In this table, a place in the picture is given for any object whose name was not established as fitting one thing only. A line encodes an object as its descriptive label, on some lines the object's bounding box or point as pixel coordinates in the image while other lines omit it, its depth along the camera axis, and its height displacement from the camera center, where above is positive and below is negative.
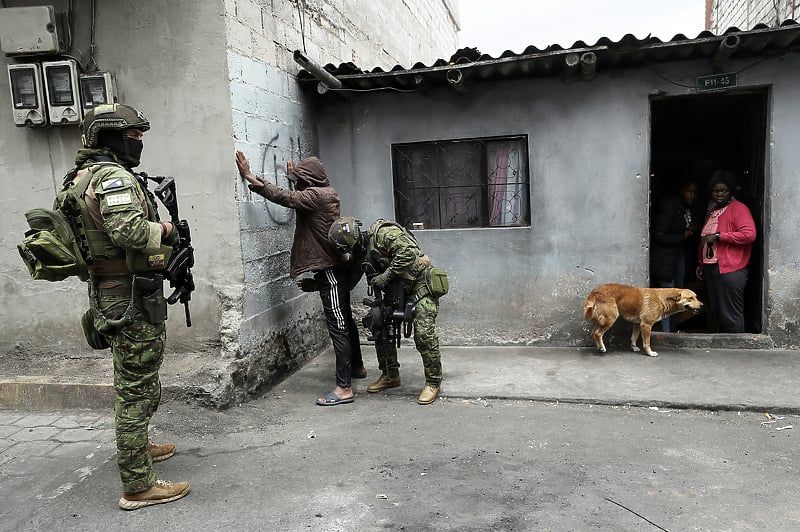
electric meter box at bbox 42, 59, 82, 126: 4.34 +1.04
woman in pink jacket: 5.34 -0.61
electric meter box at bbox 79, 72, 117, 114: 4.37 +1.04
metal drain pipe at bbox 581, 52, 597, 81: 4.79 +1.16
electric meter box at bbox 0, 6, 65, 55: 4.28 +1.51
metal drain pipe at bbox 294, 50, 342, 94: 4.86 +1.24
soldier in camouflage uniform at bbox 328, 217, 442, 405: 4.35 -0.49
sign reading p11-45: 5.05 +0.99
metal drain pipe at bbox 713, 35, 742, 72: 4.51 +1.17
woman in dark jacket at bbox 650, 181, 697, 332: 5.96 -0.52
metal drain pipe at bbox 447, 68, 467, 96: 5.07 +1.15
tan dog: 5.14 -1.03
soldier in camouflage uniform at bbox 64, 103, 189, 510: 2.92 -0.38
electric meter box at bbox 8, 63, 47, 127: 4.38 +1.03
